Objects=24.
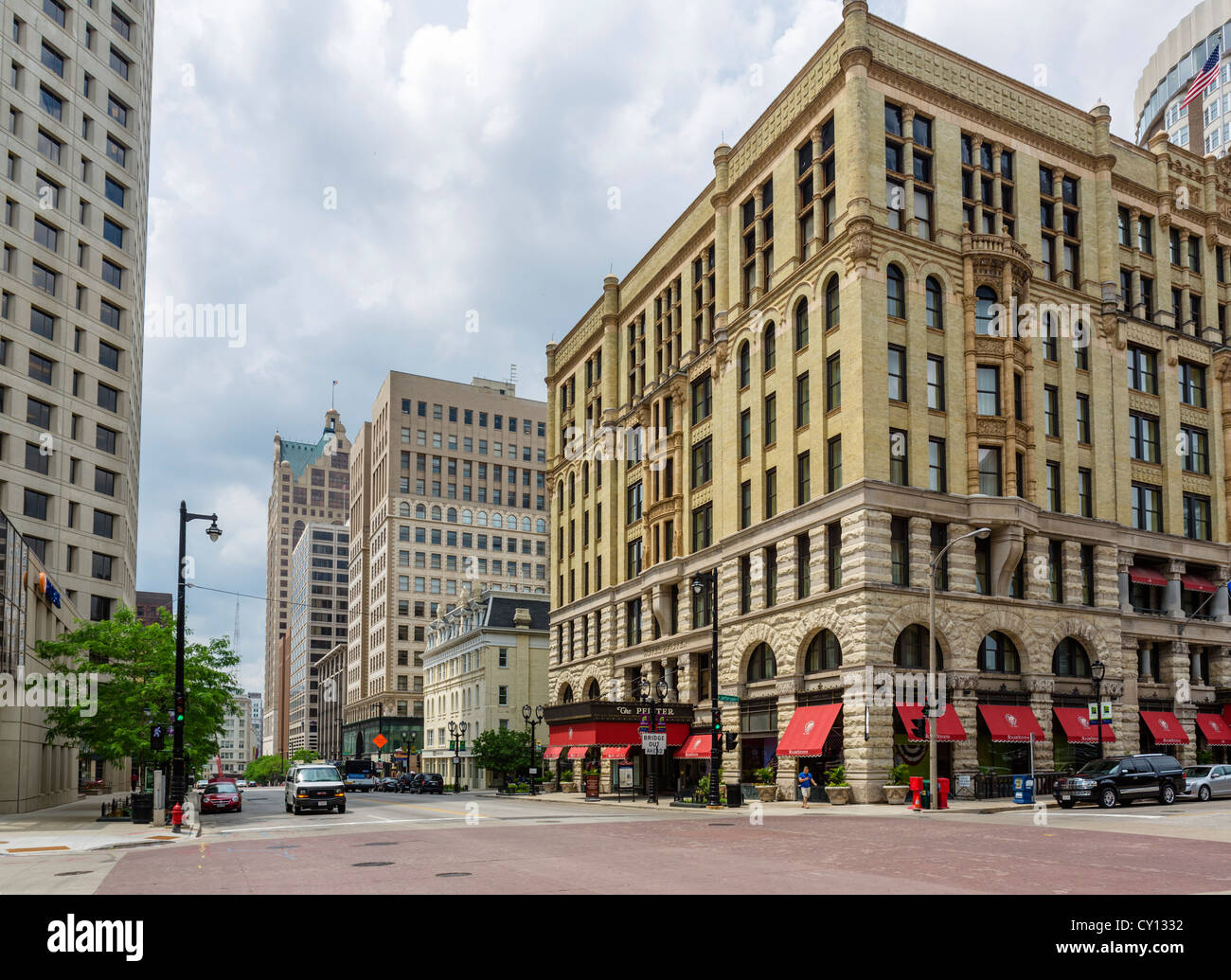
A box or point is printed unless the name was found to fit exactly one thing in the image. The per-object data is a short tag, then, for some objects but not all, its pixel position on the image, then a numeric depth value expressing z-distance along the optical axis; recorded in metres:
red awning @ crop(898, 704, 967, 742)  42.36
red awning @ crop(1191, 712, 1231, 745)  51.89
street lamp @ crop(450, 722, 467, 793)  83.75
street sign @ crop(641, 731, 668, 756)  45.84
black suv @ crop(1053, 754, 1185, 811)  36.59
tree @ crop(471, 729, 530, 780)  76.44
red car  48.88
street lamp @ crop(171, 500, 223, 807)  33.44
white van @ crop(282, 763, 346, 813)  40.50
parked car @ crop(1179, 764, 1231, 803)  39.03
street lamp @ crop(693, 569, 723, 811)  41.18
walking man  41.84
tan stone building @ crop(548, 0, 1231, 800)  44.94
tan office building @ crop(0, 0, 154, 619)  62.31
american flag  69.94
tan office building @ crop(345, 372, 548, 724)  138.88
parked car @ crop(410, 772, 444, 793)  75.31
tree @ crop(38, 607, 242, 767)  40.12
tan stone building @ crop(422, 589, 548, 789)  94.94
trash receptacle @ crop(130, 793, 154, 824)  36.19
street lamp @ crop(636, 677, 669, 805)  46.84
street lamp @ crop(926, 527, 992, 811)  35.78
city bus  83.62
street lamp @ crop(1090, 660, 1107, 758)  42.59
